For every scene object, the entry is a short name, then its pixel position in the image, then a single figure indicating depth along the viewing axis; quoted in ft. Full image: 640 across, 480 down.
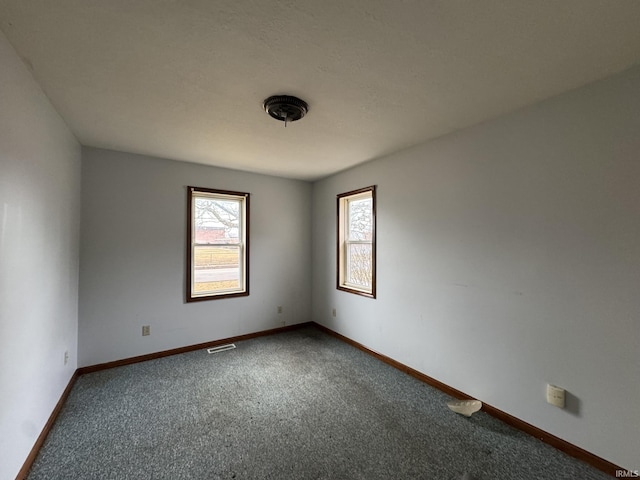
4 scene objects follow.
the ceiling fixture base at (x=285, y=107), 6.27
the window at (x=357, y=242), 11.27
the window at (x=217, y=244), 11.61
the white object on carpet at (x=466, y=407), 7.21
